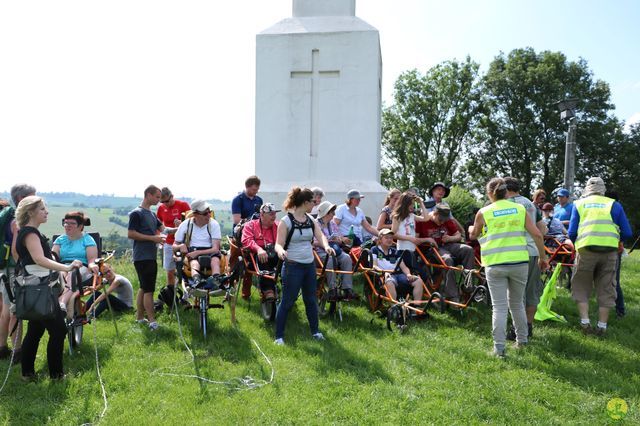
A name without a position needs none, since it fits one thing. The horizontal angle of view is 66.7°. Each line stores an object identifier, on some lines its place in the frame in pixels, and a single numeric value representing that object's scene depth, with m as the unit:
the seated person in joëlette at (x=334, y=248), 6.46
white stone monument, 8.95
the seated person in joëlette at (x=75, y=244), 6.11
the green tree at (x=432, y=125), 32.31
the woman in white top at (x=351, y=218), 7.52
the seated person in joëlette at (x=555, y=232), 8.38
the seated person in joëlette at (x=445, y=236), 6.82
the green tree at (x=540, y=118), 29.03
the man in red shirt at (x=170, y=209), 8.12
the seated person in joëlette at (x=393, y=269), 6.34
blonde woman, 4.27
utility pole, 13.20
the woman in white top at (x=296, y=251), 5.38
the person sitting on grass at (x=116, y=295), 6.65
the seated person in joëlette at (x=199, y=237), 6.19
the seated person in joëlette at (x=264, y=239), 6.28
